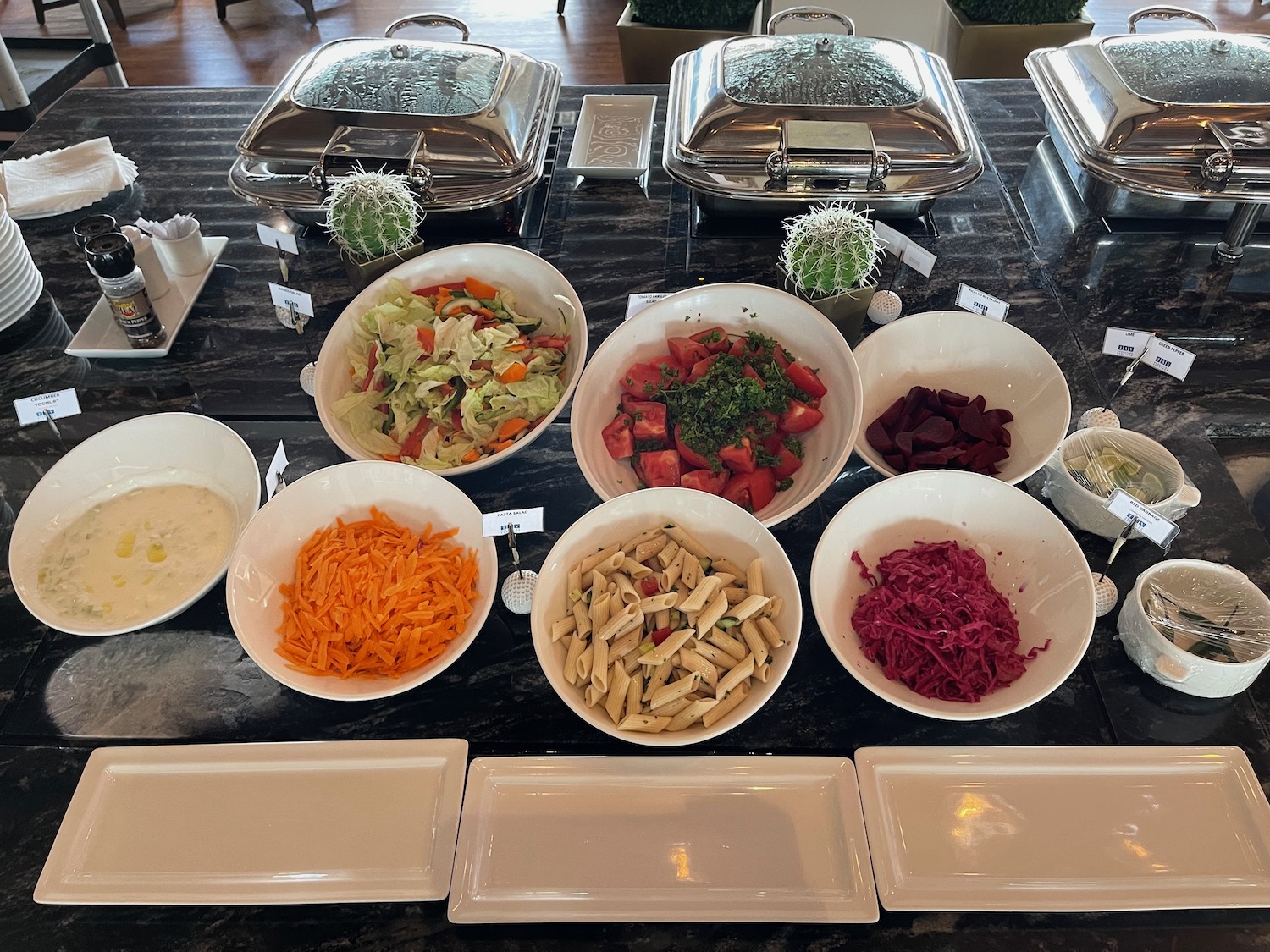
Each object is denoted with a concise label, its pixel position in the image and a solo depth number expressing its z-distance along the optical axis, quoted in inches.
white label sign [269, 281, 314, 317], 82.6
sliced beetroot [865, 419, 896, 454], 65.9
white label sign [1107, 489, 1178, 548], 57.7
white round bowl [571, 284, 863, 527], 63.9
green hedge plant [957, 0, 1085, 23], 135.2
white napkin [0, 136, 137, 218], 99.4
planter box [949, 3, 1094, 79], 135.9
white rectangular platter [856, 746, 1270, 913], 48.3
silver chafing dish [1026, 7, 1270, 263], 79.0
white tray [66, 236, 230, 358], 83.4
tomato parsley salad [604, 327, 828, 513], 64.9
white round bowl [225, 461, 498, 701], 54.1
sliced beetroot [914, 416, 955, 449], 64.6
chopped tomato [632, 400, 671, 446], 67.0
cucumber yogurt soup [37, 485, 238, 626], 62.1
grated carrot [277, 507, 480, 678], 56.0
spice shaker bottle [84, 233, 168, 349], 76.1
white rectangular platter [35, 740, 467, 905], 49.7
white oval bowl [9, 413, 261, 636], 65.8
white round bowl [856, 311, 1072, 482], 68.7
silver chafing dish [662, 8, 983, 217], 81.7
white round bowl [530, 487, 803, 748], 51.5
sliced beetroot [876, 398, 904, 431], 67.7
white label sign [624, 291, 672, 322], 79.1
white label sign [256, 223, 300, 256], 88.1
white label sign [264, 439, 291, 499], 67.8
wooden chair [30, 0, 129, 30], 201.0
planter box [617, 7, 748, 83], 138.8
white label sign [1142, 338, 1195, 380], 74.9
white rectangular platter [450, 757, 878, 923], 48.4
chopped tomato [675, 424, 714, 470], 65.0
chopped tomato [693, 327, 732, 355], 71.3
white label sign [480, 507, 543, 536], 59.2
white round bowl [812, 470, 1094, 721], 52.9
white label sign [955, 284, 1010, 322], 79.4
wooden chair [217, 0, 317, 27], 213.9
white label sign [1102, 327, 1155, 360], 75.6
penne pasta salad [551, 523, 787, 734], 52.5
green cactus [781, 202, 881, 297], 72.6
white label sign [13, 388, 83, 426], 77.8
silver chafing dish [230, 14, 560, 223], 83.6
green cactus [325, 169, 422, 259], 78.4
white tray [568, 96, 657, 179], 100.5
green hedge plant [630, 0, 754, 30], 139.9
